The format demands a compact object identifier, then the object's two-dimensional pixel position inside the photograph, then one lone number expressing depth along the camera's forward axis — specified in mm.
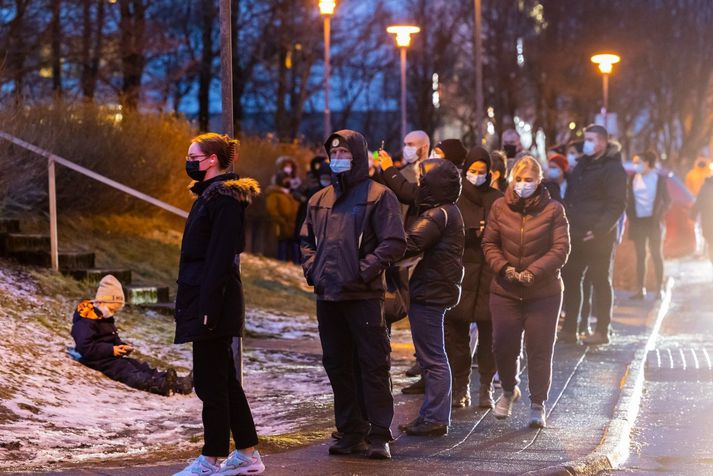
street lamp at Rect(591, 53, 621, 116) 32719
